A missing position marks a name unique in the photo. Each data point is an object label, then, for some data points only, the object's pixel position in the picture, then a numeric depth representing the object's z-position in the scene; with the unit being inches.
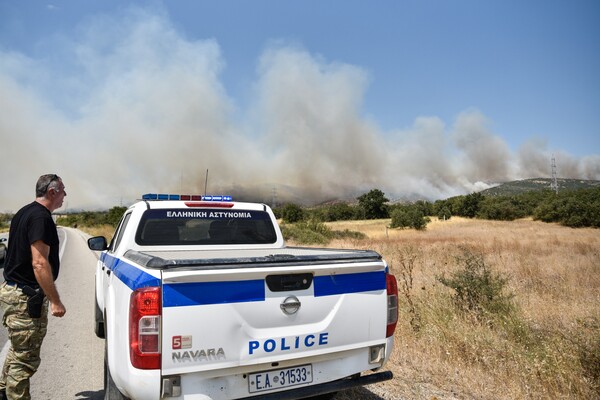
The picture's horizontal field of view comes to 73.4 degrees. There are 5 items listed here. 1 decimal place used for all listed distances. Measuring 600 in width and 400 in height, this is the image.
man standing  118.3
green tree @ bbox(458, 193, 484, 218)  2482.9
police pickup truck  88.7
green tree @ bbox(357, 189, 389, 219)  3348.9
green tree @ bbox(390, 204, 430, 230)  1635.6
